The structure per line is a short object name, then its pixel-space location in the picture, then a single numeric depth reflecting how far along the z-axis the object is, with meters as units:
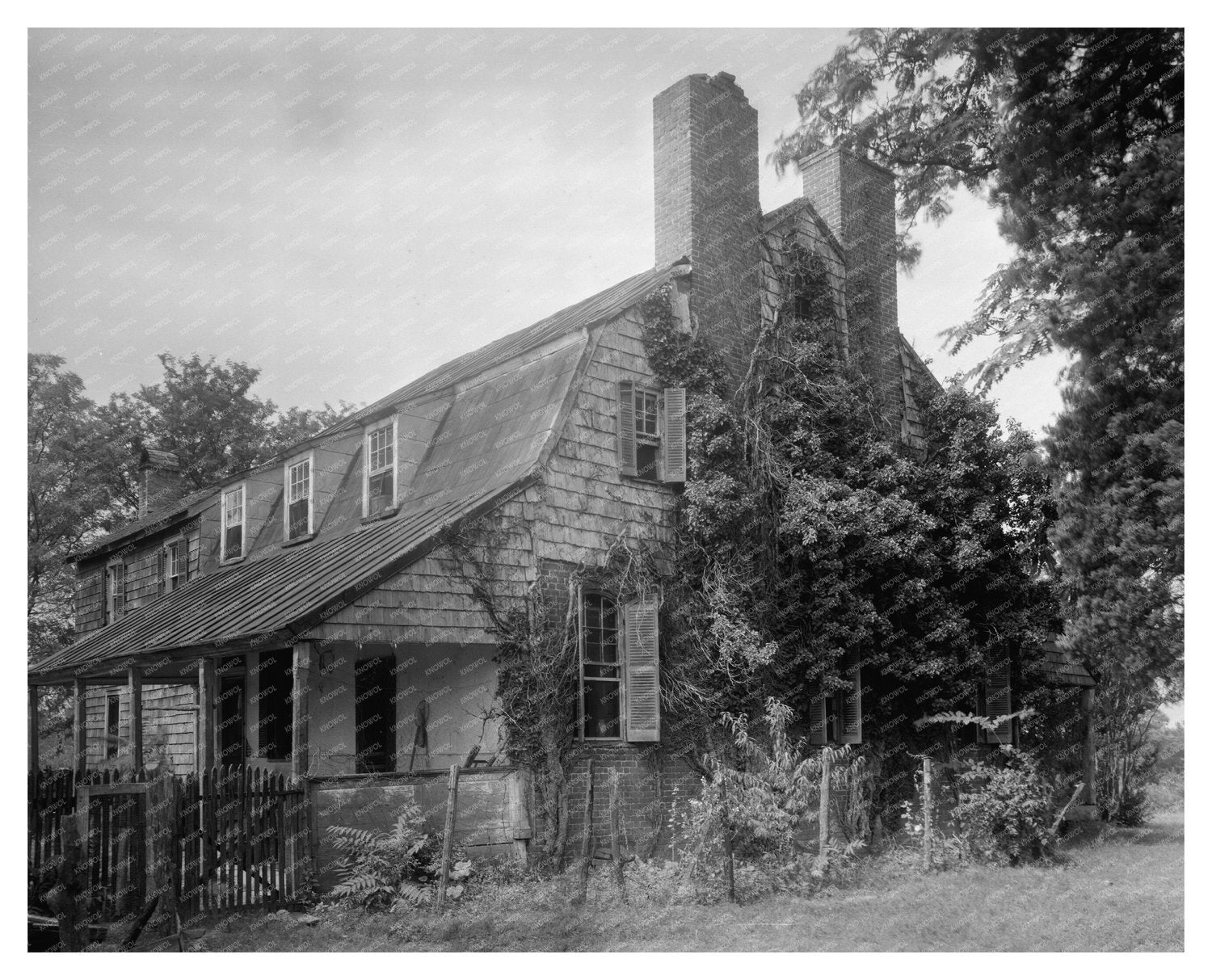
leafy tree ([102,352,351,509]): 29.55
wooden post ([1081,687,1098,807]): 19.45
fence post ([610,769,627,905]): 12.95
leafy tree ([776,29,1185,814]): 10.88
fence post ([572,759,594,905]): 11.20
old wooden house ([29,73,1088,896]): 12.61
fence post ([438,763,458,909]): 10.83
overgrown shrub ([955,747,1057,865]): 13.66
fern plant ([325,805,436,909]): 10.81
